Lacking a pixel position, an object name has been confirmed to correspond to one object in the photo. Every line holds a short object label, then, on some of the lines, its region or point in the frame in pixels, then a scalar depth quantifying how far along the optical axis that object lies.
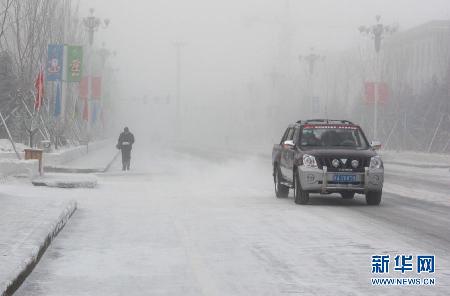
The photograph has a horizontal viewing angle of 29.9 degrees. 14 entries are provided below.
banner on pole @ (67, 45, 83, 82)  40.44
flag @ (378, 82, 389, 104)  53.81
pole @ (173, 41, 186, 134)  155.88
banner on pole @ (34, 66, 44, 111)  28.56
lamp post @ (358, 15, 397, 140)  50.78
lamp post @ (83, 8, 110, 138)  50.07
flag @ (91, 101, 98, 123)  67.24
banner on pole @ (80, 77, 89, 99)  52.44
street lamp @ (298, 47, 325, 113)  70.50
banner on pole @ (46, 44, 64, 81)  36.34
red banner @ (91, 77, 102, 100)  58.38
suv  16.81
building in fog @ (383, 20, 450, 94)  117.06
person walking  32.91
